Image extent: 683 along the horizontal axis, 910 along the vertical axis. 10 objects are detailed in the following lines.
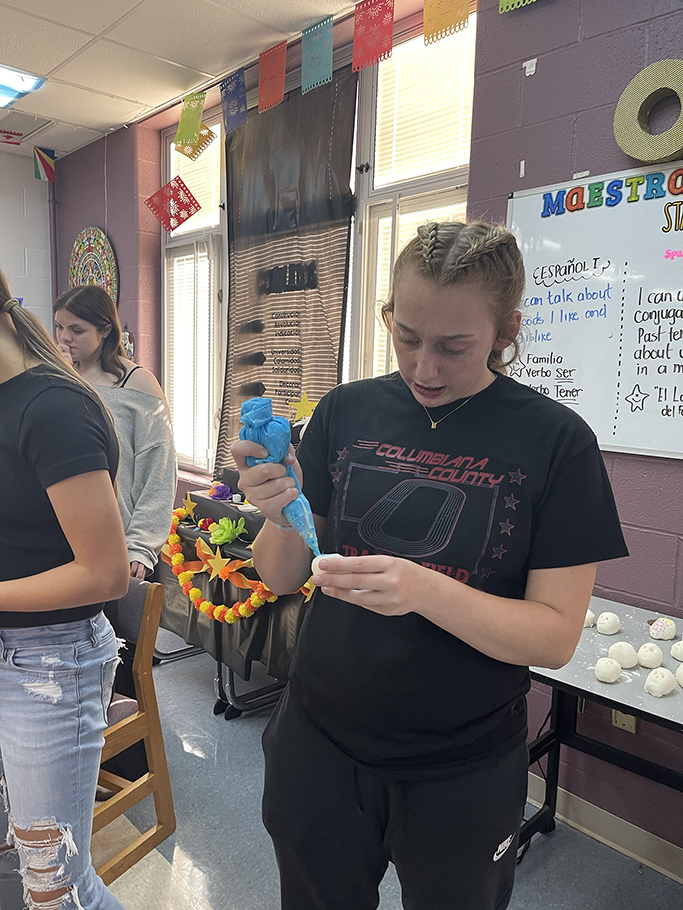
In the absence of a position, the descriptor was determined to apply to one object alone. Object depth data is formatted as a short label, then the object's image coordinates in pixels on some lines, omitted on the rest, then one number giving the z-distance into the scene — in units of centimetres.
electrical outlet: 189
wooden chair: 170
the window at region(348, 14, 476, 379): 264
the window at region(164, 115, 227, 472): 391
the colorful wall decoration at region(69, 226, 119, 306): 449
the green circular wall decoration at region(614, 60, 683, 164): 168
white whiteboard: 178
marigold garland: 234
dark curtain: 298
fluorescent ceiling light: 344
